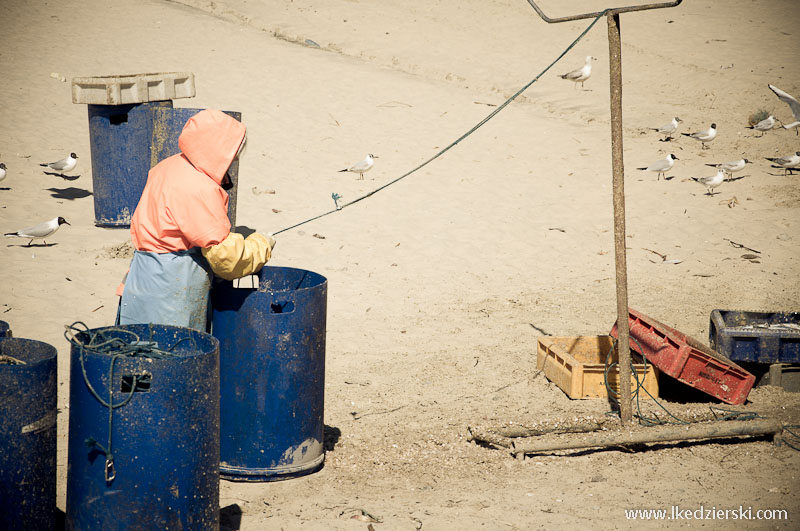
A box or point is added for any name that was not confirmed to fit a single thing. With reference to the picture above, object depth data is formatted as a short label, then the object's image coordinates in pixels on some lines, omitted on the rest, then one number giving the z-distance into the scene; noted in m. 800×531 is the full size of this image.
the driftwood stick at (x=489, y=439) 10.29
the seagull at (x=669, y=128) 29.66
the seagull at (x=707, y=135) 29.03
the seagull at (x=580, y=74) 35.31
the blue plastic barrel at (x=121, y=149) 18.66
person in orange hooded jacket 8.27
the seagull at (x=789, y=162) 25.48
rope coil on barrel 6.47
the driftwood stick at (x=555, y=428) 10.62
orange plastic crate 11.97
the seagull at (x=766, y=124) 30.03
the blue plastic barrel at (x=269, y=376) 8.94
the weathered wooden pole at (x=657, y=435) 10.07
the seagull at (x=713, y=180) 24.06
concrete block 18.30
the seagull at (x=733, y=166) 25.06
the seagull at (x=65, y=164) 21.84
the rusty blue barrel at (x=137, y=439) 6.50
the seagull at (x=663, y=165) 25.02
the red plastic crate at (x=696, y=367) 11.39
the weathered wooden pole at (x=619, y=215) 10.27
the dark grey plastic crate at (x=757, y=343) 12.28
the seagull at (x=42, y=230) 17.31
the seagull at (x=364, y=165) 23.48
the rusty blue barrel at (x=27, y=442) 6.55
